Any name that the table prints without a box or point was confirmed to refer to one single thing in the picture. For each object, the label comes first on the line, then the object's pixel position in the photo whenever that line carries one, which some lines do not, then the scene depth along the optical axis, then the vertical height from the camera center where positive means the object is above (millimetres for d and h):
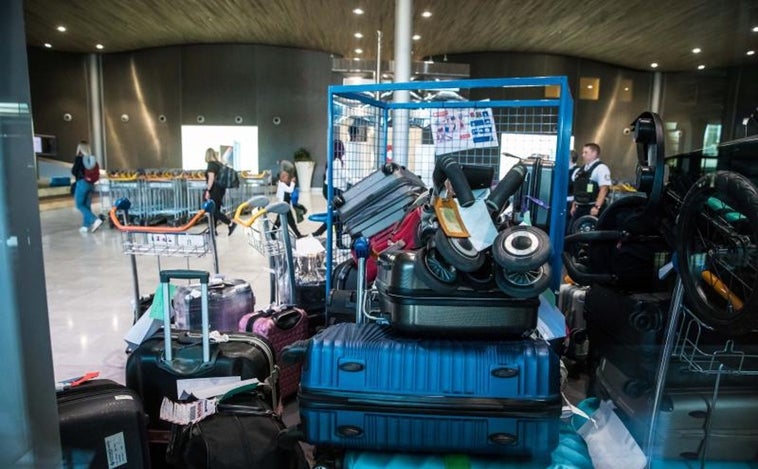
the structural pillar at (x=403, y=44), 5977 +1465
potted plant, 15594 -392
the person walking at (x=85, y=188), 8641 -677
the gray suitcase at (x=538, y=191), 2613 -165
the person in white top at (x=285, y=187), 6115 -400
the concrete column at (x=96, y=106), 16312 +1507
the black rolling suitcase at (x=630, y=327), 1812 -646
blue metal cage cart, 2328 +197
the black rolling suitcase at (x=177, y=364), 1930 -846
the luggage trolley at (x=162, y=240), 2699 -491
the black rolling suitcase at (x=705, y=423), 1645 -878
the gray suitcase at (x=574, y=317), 2723 -948
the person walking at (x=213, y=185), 7027 -455
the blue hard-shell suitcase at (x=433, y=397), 1476 -731
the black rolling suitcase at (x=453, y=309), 1543 -476
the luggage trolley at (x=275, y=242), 2797 -543
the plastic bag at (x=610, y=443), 1631 -986
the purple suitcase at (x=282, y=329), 2570 -929
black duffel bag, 1627 -978
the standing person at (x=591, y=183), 5383 -237
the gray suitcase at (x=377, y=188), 2818 -179
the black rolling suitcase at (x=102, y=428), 1485 -872
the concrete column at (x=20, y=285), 1045 -307
